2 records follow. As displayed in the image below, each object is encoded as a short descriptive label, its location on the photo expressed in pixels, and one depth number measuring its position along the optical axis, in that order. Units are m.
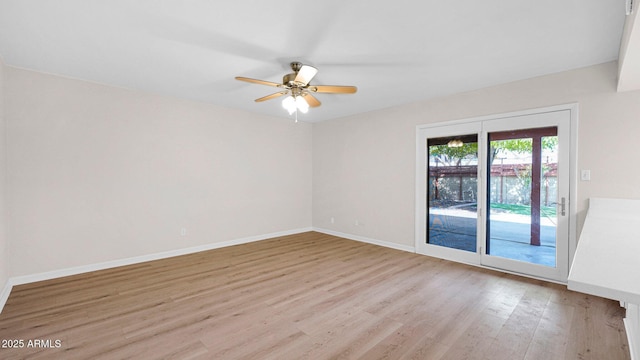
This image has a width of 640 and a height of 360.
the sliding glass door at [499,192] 3.47
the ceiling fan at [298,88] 2.90
